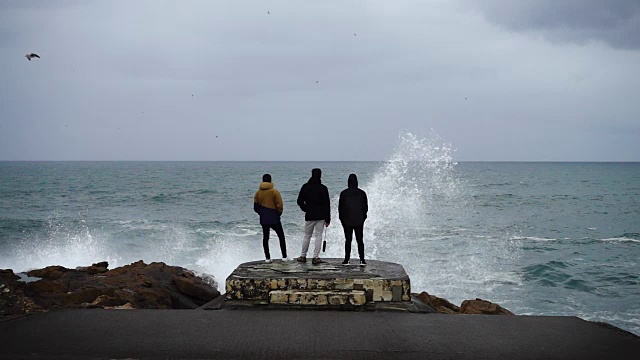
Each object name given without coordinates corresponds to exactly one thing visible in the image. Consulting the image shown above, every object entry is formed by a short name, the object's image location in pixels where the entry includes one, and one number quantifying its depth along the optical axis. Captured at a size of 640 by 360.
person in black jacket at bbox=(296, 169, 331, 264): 9.30
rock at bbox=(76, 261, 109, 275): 12.57
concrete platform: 7.70
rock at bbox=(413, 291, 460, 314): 10.47
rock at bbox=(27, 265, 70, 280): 11.67
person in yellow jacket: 9.73
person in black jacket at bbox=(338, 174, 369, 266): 9.10
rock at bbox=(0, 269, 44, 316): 7.70
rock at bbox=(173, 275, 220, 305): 11.45
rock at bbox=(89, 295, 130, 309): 8.77
